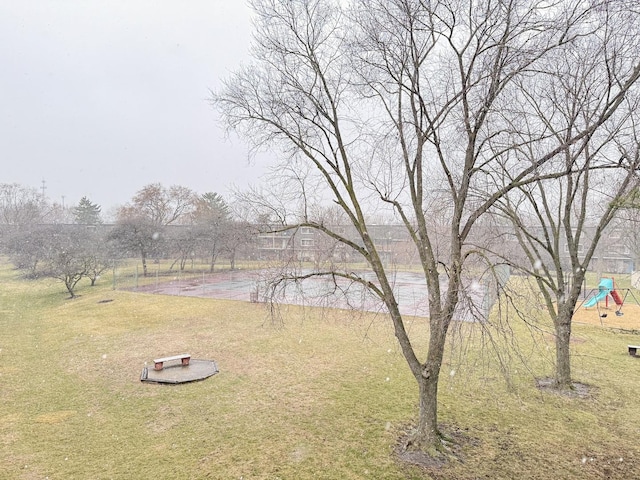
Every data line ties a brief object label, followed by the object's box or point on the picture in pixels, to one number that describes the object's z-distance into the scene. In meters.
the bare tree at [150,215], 30.00
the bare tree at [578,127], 5.64
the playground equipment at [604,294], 17.27
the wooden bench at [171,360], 9.84
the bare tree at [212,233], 33.16
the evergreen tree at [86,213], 49.66
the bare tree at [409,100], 5.02
